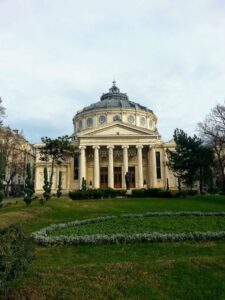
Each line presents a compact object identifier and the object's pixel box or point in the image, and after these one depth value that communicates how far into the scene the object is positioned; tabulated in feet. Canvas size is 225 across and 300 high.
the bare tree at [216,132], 81.64
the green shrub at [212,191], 105.23
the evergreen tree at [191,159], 92.27
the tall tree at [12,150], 103.12
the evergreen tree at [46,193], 70.79
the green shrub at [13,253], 14.45
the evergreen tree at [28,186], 63.79
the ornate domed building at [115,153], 137.23
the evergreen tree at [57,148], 92.42
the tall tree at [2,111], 72.49
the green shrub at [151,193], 82.35
